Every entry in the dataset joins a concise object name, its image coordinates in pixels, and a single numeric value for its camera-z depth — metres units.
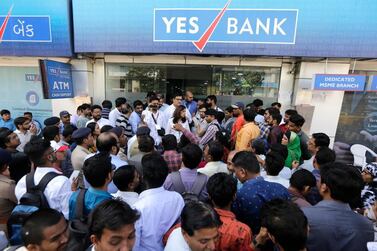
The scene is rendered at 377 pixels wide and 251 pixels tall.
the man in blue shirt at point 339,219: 1.56
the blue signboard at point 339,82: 5.47
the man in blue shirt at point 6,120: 5.11
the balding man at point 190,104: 6.15
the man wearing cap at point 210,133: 4.04
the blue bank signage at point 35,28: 5.77
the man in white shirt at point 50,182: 2.00
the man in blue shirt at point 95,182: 1.86
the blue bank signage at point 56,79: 4.90
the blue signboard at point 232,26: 5.33
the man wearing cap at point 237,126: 4.30
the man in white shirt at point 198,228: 1.35
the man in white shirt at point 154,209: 1.72
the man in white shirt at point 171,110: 5.12
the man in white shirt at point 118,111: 4.94
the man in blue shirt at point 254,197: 1.90
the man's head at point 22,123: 4.15
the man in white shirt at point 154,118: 4.83
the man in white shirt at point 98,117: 4.50
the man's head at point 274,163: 2.25
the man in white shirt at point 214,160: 2.66
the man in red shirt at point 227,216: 1.57
